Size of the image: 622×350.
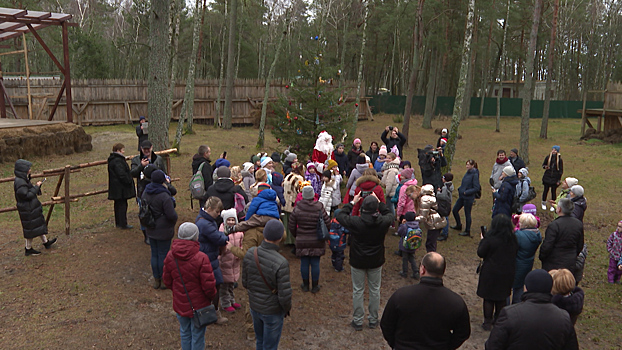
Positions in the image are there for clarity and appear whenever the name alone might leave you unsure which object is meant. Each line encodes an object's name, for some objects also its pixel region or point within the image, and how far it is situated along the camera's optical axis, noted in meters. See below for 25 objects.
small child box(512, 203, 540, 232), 6.96
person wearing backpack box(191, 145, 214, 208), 8.44
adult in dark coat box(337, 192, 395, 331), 5.84
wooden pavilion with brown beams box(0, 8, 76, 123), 15.11
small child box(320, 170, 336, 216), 8.41
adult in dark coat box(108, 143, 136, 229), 8.61
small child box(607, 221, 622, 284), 7.62
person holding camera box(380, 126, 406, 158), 12.88
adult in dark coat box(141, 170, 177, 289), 6.41
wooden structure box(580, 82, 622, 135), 24.05
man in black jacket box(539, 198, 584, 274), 6.18
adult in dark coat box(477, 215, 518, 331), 5.90
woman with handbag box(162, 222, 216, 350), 4.69
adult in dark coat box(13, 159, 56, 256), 7.34
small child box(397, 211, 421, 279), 7.66
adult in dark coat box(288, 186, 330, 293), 6.88
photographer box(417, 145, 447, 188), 10.71
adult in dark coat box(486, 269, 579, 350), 3.58
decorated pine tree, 13.12
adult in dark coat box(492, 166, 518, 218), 9.18
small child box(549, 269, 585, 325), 4.34
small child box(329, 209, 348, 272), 7.82
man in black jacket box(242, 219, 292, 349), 4.68
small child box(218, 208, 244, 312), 6.26
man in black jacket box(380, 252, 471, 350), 3.77
